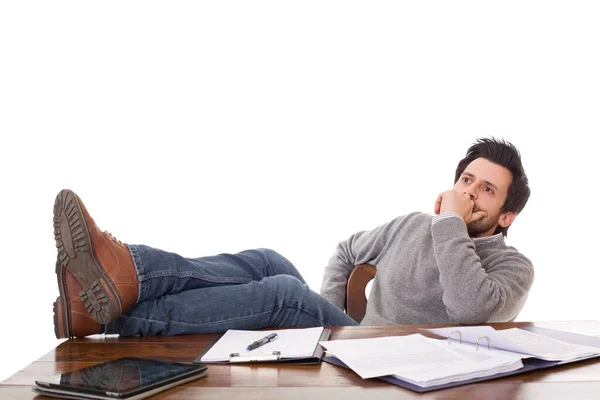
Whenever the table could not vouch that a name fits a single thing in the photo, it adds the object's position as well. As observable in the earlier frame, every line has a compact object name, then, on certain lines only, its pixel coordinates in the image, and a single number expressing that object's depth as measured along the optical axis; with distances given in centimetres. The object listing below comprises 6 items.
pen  135
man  152
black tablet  102
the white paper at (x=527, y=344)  126
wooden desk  106
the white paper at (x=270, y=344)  130
